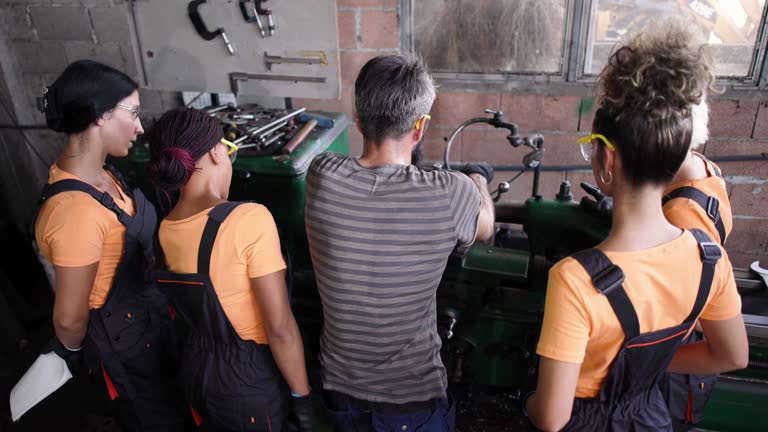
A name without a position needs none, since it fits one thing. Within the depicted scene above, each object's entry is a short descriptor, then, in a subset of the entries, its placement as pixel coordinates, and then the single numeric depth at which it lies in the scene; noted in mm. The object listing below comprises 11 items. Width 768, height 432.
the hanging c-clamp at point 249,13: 2312
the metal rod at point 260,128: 1963
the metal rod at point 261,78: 2388
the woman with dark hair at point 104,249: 1250
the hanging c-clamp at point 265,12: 2307
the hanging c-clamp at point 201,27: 2382
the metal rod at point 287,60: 2357
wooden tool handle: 1925
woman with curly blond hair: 862
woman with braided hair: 1142
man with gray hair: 1040
